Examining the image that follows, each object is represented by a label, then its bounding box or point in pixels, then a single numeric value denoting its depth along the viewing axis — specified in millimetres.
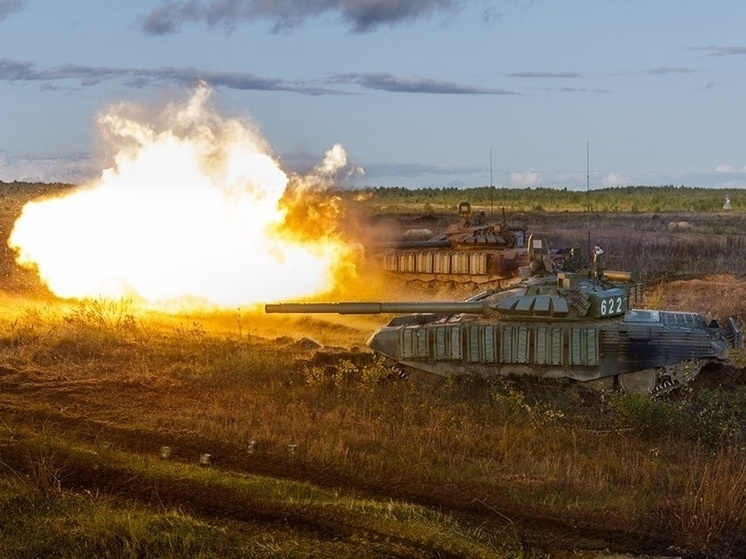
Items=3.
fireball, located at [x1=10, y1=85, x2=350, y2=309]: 26172
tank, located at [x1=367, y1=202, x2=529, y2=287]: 31672
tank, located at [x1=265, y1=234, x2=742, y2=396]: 17328
